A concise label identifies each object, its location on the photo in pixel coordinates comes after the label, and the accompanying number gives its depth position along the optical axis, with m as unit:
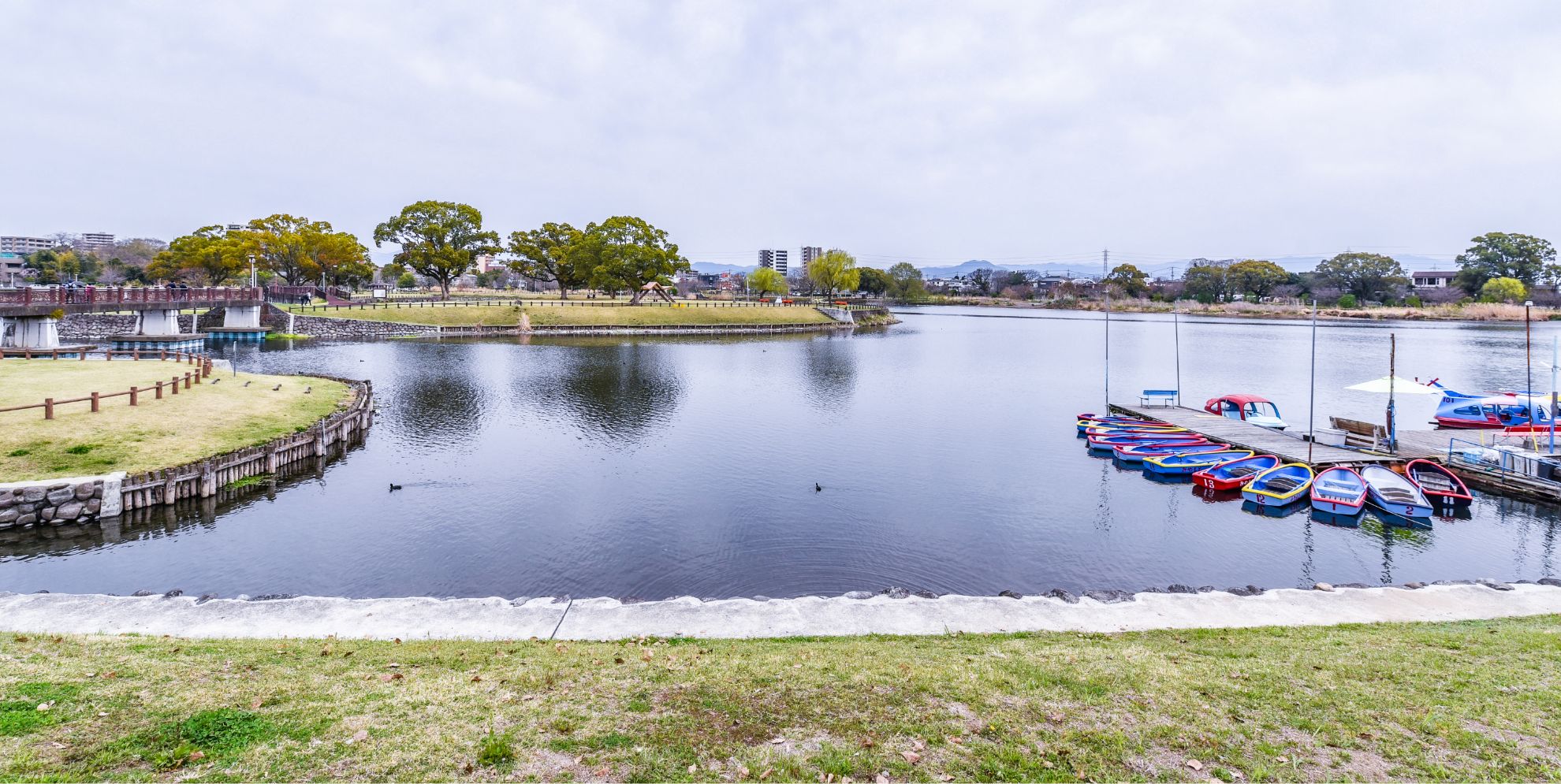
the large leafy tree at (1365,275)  170.38
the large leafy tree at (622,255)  109.75
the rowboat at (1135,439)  33.22
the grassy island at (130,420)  23.00
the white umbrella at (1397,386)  31.45
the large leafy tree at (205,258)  99.94
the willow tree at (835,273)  145.00
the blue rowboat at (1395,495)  23.58
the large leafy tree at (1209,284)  189.25
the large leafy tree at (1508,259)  156.75
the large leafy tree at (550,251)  118.46
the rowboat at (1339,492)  23.97
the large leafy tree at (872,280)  193.01
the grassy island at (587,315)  92.60
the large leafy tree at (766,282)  182.50
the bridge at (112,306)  46.34
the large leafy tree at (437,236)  104.31
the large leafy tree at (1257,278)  183.38
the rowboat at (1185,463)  29.66
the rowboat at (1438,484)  24.61
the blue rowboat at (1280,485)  25.05
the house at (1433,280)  186.25
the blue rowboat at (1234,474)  27.19
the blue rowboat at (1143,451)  31.28
